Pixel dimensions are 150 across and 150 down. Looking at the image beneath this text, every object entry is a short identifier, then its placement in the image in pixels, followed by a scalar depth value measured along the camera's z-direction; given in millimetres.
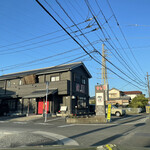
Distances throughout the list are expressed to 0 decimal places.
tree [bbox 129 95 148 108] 44275
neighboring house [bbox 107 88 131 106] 64688
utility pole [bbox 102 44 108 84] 39562
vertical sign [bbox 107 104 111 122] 17406
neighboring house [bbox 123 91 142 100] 85250
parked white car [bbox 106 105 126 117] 25594
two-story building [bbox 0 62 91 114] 25667
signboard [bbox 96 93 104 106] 18328
